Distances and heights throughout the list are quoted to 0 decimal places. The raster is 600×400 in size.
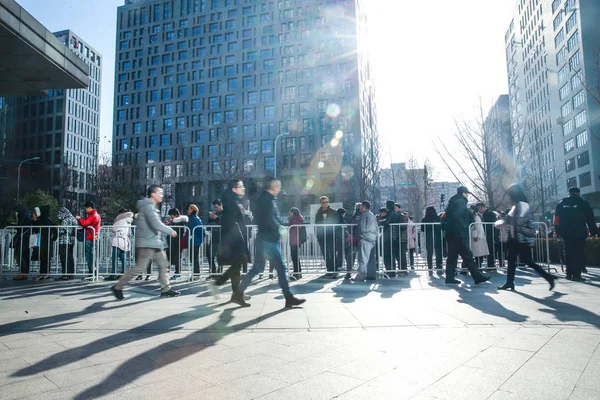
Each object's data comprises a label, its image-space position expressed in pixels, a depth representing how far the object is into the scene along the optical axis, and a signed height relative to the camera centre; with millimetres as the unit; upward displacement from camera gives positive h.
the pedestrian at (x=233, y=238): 6582 -107
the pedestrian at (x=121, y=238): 9961 -96
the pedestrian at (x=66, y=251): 10453 -393
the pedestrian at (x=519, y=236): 7398 -204
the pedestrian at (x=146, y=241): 6832 -124
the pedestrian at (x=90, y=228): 10125 +152
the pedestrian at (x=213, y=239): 10180 -180
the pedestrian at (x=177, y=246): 9984 -317
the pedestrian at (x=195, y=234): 9812 -58
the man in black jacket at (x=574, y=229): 8859 -129
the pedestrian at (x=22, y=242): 10516 -147
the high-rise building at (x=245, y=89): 62625 +22334
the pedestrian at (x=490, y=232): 10742 -181
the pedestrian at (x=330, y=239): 10266 -247
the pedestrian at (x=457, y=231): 8328 -107
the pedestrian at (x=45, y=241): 10355 -142
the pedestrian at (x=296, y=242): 10050 -290
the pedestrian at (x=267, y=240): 6250 -147
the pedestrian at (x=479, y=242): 10106 -398
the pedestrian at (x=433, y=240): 10500 -348
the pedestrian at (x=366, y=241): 9352 -285
